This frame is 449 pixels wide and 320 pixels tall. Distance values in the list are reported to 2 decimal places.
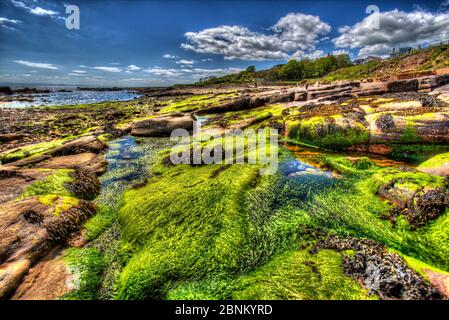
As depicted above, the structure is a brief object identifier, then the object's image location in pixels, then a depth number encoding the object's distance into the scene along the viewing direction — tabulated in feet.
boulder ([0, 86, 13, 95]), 311.68
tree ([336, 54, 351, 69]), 353.92
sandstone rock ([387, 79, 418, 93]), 72.28
